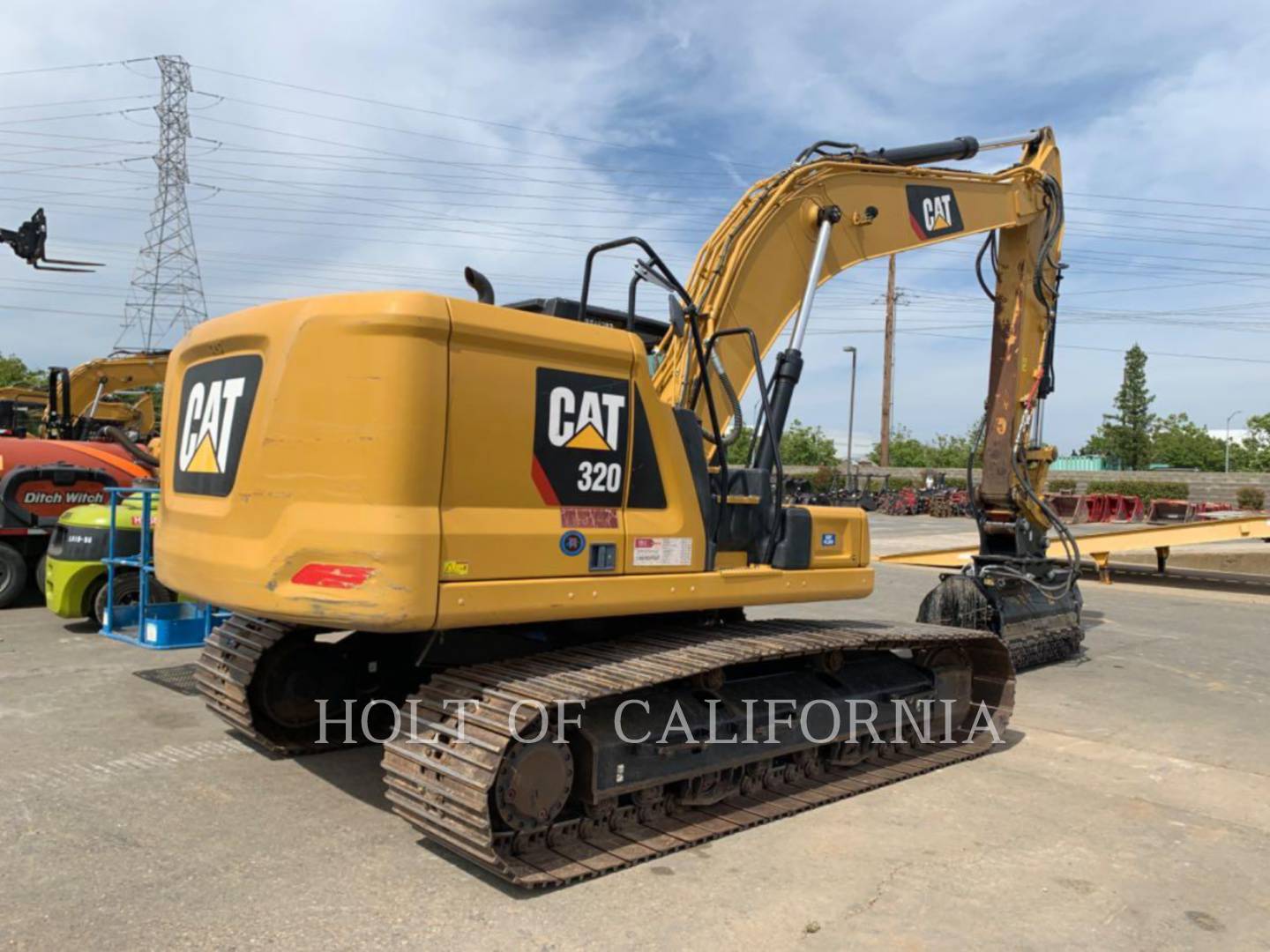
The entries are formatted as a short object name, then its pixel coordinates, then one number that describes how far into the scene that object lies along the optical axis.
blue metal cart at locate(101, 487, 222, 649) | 7.97
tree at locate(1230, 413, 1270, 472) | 76.35
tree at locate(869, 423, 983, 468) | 75.39
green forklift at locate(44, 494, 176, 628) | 8.96
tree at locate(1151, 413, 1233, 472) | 81.75
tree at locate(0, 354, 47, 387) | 46.47
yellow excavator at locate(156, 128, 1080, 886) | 3.81
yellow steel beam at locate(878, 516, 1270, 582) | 13.82
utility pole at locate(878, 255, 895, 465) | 37.84
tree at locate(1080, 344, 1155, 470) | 66.46
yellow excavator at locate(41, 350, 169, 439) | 17.22
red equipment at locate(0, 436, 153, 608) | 10.62
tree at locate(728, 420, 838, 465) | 67.50
